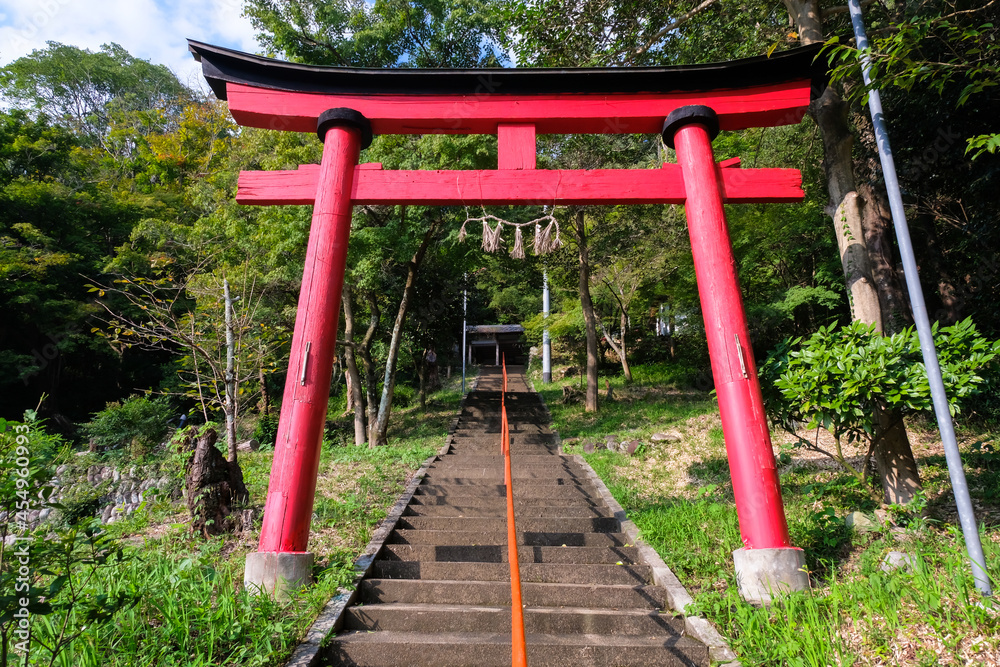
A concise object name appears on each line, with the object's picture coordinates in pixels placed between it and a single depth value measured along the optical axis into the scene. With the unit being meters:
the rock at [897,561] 3.39
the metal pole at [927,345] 3.02
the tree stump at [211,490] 5.04
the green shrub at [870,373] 3.72
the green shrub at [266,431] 12.38
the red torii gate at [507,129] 4.17
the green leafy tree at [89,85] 20.33
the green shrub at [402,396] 16.45
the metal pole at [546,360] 17.67
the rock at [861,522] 4.19
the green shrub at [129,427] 11.56
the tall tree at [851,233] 4.33
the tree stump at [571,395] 13.80
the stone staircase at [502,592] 3.18
